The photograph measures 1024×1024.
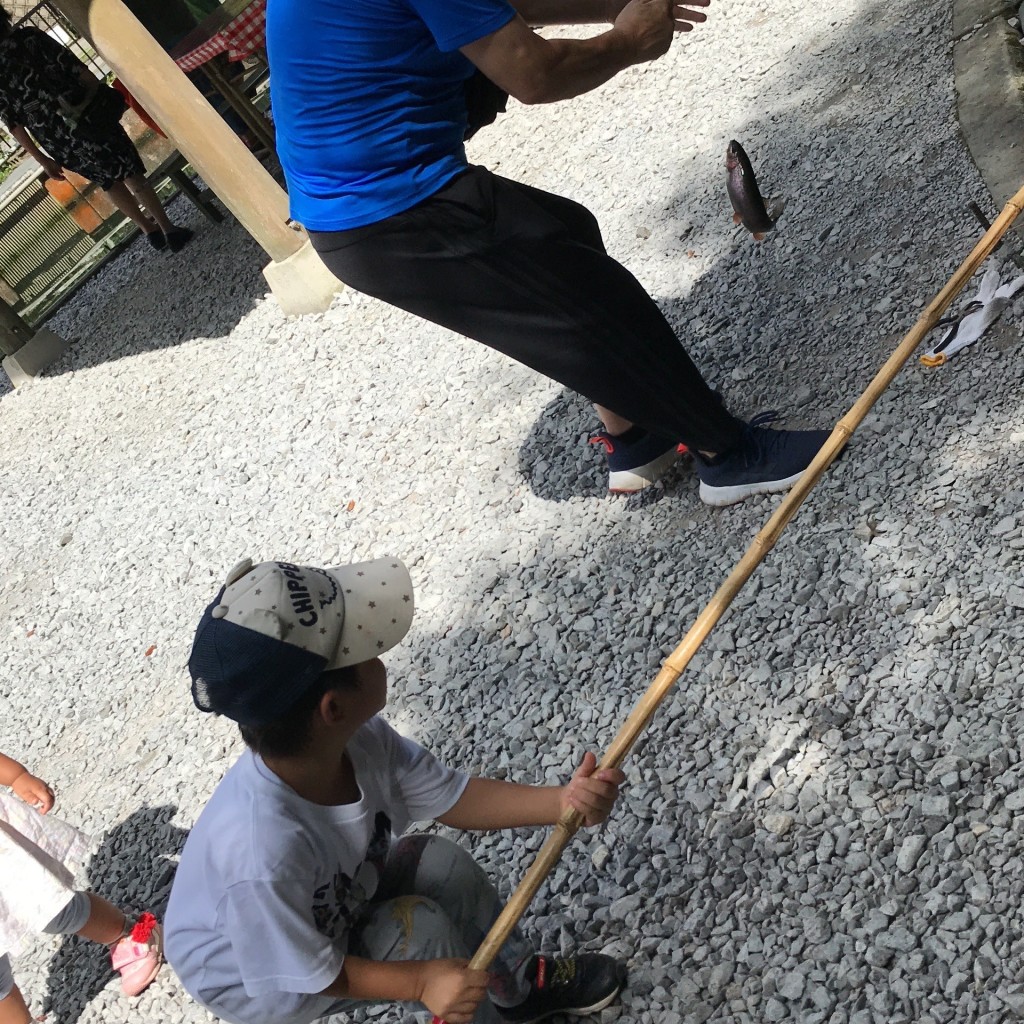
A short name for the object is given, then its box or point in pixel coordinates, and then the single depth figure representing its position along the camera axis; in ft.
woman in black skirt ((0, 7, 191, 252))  20.61
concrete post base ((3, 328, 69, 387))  22.62
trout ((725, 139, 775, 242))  12.32
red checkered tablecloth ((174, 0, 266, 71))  20.27
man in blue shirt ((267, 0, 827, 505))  7.84
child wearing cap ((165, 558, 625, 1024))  5.64
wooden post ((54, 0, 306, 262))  16.90
